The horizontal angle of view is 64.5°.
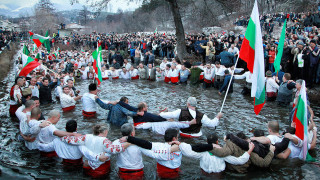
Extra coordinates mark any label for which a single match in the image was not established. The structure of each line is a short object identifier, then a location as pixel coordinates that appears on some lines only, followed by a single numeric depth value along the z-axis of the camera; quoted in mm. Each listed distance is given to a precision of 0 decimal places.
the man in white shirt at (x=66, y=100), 10023
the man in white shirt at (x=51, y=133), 5367
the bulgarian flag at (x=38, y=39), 15703
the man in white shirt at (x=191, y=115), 6479
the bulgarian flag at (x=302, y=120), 5391
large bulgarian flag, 6109
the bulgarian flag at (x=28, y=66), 10016
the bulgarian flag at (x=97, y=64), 11977
